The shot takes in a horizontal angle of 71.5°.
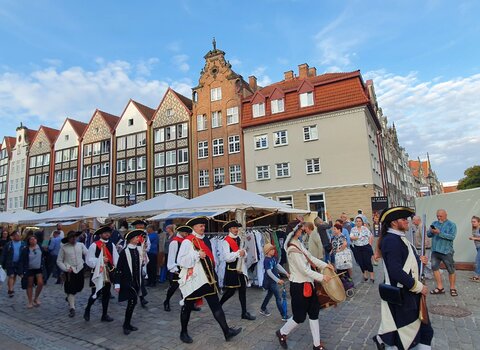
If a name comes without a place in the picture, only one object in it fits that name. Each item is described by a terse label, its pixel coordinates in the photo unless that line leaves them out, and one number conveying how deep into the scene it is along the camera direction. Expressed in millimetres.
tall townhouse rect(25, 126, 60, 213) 46906
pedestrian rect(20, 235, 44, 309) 8422
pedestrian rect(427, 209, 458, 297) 7676
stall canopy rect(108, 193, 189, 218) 13419
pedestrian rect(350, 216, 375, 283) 9453
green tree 56406
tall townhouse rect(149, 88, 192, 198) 35469
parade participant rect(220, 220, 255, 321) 6156
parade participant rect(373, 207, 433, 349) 3492
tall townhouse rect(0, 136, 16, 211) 54969
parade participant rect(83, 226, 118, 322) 6910
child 6323
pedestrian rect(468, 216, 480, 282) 9109
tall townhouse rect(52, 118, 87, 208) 43844
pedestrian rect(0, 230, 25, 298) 9383
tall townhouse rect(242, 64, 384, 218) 27328
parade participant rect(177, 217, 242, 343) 5289
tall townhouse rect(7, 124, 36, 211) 51094
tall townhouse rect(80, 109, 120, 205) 40781
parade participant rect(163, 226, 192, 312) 6227
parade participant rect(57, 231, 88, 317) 7422
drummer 4566
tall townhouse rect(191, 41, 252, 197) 33031
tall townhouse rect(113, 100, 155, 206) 37844
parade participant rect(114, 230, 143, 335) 6012
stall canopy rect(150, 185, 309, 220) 10766
